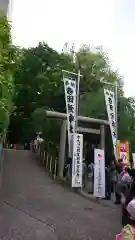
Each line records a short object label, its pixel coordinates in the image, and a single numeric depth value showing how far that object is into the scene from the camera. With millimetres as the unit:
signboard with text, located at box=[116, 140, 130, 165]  9456
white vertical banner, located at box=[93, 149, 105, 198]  6761
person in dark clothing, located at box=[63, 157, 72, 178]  8933
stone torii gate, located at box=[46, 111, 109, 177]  9524
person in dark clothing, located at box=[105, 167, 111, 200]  7203
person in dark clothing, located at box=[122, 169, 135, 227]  2959
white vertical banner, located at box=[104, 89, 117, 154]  9526
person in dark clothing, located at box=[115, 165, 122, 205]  6043
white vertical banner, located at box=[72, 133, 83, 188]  7495
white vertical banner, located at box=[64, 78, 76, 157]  8723
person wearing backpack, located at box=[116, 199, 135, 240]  1988
